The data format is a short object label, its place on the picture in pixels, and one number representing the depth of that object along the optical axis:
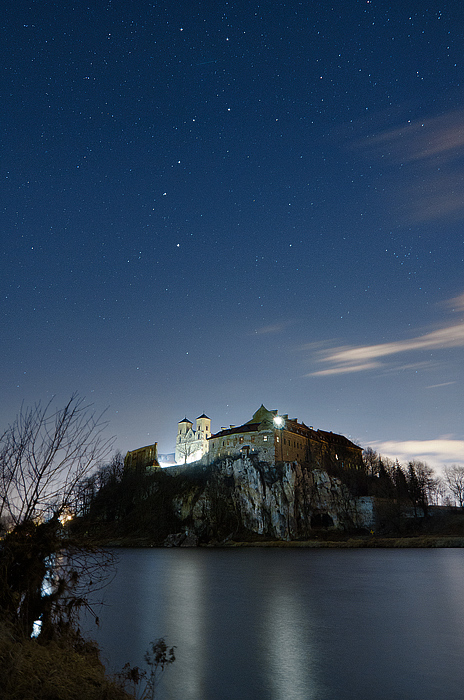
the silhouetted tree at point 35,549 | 8.86
